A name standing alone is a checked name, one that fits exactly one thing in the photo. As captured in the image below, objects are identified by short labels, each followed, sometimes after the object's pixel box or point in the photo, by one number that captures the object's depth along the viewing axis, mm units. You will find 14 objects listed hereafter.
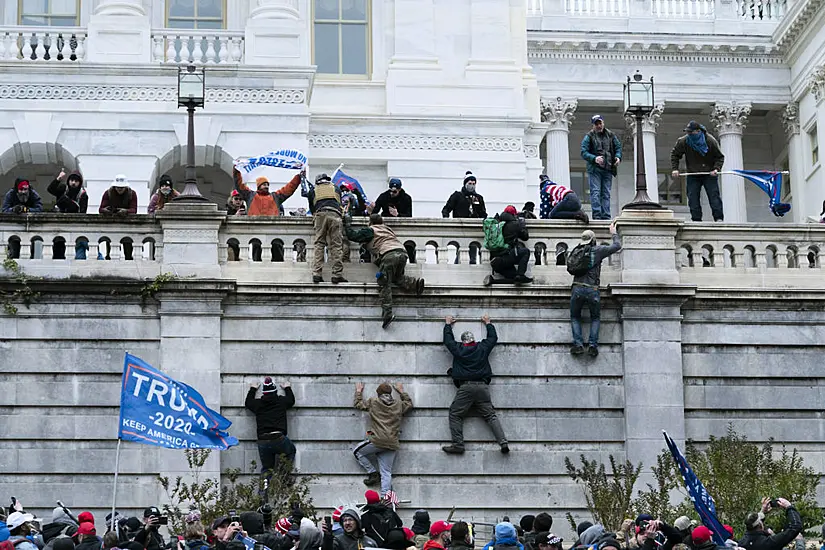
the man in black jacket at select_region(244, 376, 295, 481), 33562
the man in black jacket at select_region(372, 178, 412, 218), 36844
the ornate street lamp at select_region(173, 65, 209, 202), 34969
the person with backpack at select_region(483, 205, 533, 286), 34844
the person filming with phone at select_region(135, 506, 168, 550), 26172
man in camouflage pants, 34500
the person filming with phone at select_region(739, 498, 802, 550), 25406
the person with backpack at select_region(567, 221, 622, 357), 34594
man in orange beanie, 37000
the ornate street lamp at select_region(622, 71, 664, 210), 35375
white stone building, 44500
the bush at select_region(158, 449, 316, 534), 31469
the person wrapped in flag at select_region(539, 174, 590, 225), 36500
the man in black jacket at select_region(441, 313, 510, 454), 34188
